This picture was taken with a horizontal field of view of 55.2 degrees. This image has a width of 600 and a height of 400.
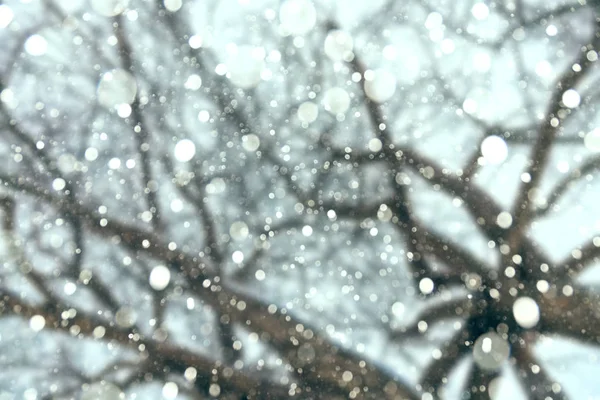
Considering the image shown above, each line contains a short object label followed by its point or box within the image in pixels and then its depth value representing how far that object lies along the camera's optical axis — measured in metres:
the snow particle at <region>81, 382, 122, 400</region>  1.19
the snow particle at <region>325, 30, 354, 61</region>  1.27
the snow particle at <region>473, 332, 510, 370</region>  1.18
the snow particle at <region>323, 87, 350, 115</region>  1.26
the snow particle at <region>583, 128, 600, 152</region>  1.23
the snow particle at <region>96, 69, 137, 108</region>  1.25
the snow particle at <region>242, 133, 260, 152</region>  1.25
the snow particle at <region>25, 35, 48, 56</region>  1.27
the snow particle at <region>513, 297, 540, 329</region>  1.18
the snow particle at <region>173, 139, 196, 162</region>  1.25
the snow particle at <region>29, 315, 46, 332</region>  1.20
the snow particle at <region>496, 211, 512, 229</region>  1.22
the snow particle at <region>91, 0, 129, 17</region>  1.28
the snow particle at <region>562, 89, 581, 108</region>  1.24
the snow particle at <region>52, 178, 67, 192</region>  1.24
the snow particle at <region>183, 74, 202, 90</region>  1.26
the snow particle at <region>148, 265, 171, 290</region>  1.22
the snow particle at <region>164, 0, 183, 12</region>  1.29
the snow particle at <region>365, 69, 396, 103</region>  1.26
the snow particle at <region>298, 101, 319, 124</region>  1.26
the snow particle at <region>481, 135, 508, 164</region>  1.23
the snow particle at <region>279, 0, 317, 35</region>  1.28
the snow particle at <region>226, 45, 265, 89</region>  1.26
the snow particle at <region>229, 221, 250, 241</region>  1.23
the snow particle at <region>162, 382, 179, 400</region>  1.19
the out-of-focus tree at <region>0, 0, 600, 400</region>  1.19
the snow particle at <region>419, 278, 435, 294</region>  1.21
